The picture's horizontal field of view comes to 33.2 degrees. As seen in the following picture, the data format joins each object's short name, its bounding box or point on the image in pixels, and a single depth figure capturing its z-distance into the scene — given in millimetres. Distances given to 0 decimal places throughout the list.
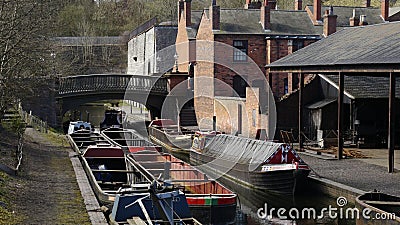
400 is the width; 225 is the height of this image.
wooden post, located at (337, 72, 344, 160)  26359
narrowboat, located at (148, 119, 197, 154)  35047
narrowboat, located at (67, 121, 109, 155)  29516
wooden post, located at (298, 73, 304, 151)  30188
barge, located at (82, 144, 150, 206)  17484
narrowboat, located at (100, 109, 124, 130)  43094
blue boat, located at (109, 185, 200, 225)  13609
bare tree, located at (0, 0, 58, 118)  21703
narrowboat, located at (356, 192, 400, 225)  13960
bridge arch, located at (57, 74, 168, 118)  44469
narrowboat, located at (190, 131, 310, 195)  22484
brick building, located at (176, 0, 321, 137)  42594
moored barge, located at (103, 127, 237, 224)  16636
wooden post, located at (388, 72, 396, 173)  22625
